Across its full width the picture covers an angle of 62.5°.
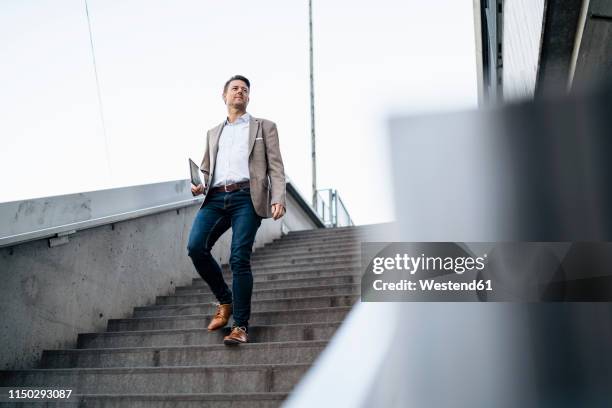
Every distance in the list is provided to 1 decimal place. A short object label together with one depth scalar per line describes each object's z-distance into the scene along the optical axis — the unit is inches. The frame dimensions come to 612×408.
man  111.0
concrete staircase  91.1
